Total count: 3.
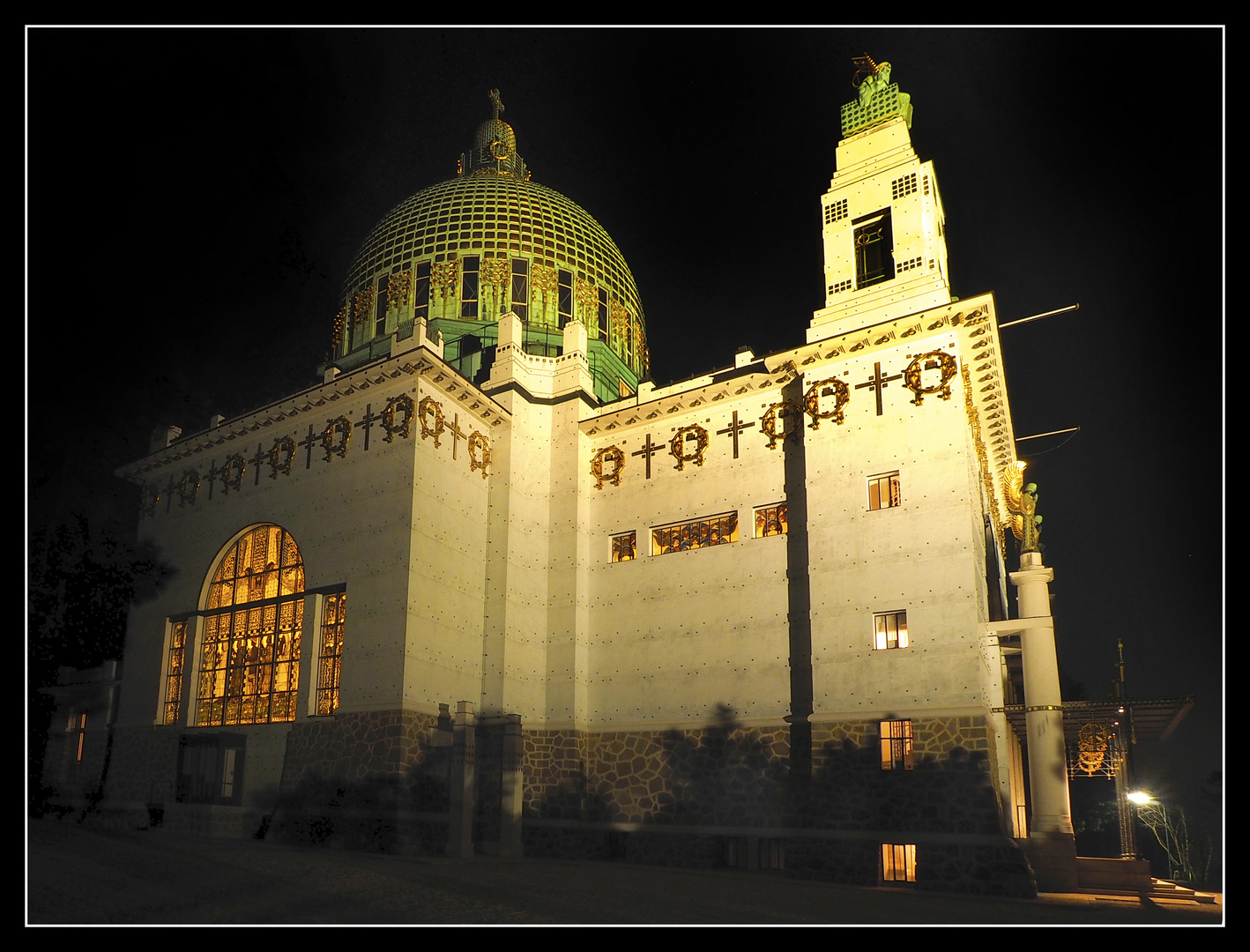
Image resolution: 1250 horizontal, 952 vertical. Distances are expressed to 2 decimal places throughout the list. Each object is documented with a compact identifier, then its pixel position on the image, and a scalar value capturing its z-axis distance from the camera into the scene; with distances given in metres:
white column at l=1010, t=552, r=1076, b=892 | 24.72
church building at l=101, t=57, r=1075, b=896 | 25.16
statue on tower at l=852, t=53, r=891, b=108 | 32.53
